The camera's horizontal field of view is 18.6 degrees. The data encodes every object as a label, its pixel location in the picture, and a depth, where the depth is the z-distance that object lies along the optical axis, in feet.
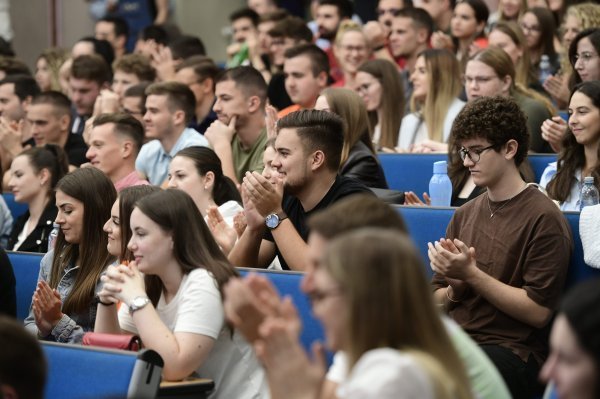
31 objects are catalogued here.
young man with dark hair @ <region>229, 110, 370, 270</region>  23.62
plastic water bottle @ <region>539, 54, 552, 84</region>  41.48
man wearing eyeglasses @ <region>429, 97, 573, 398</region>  20.17
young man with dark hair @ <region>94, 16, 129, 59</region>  58.55
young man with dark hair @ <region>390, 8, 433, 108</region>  44.15
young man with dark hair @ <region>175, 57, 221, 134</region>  41.56
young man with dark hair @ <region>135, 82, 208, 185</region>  35.06
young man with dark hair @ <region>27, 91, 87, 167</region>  39.47
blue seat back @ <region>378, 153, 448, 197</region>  30.46
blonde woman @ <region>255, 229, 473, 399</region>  11.42
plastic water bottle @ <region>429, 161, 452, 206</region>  27.27
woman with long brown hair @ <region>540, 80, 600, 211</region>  25.15
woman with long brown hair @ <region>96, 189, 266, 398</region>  18.98
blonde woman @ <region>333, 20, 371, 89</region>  42.88
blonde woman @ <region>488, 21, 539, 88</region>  38.84
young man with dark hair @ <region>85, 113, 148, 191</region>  33.57
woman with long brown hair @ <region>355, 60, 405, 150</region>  37.22
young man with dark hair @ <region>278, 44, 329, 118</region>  38.60
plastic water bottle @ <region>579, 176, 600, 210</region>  24.15
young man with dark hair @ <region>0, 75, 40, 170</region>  42.81
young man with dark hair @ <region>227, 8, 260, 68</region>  51.08
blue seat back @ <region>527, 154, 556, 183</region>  28.26
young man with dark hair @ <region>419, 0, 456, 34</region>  49.66
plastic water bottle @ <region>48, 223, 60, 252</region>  26.52
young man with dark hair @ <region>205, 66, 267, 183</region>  34.24
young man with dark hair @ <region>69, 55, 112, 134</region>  44.82
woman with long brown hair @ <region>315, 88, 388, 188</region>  28.78
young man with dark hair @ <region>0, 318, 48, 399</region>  12.70
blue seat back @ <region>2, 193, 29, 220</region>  34.74
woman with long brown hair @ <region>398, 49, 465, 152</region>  35.56
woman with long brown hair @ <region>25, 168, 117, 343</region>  22.37
